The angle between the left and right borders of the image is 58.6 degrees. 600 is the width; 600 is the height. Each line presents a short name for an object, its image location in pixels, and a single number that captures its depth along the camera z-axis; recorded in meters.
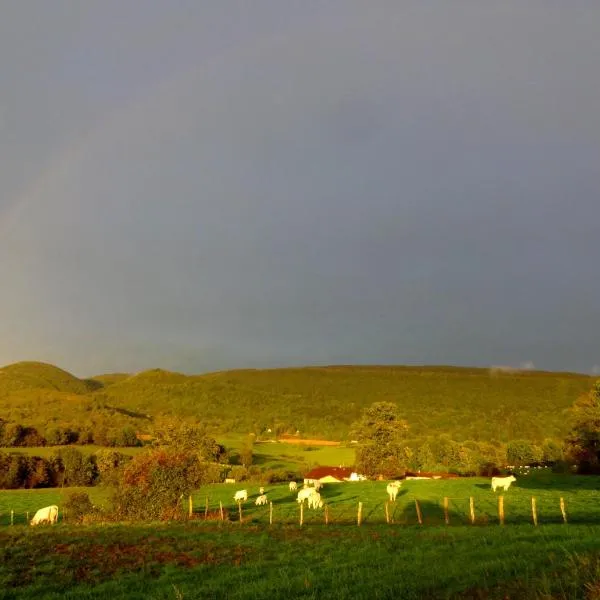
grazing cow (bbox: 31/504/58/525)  38.69
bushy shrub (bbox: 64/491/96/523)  41.23
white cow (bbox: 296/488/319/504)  48.30
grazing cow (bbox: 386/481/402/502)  49.84
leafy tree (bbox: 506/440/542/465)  100.62
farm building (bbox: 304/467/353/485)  83.19
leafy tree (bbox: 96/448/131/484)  41.62
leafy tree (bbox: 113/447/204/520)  38.19
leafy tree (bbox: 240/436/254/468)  104.68
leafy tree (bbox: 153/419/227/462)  56.25
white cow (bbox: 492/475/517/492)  56.44
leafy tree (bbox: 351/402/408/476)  85.81
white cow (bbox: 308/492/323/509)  47.38
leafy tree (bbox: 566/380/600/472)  71.88
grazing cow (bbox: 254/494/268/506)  53.72
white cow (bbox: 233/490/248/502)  56.50
